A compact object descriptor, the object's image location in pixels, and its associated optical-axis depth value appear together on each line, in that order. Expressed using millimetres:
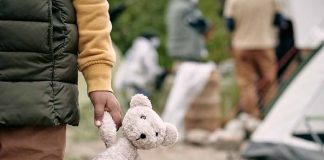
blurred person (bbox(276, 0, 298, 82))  11352
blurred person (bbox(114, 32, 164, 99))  11898
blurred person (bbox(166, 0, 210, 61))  10375
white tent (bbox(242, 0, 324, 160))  7180
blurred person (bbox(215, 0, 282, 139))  10133
